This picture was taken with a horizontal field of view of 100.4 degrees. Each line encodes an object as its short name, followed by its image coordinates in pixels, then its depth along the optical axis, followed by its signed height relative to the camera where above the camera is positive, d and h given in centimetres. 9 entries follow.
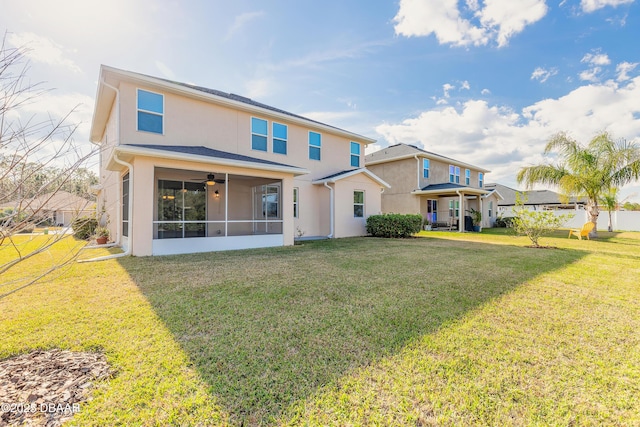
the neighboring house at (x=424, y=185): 1964 +248
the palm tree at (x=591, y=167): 1381 +271
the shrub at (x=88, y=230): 1155 -45
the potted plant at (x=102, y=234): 1080 -62
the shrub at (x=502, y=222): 2446 -44
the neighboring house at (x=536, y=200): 2923 +201
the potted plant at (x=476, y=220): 2047 -20
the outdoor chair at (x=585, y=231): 1362 -74
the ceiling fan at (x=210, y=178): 1002 +157
